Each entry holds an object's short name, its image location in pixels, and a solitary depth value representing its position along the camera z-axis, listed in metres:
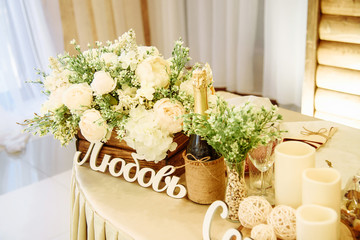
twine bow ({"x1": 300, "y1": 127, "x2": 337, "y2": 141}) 1.36
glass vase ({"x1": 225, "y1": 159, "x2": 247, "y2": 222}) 0.93
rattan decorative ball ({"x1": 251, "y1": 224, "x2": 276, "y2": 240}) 0.79
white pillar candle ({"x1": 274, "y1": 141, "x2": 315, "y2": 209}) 0.82
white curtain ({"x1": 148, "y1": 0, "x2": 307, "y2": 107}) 3.28
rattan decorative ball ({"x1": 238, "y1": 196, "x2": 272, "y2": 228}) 0.85
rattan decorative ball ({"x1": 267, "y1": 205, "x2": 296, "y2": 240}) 0.79
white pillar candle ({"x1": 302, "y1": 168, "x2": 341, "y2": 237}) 0.72
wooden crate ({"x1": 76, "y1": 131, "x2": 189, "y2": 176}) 1.17
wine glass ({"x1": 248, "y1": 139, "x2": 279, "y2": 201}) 0.97
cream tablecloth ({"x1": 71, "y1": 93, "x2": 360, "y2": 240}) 0.97
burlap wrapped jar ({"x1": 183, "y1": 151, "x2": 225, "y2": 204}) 1.00
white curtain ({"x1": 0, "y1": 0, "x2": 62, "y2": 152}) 3.56
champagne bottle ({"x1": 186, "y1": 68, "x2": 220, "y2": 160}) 0.89
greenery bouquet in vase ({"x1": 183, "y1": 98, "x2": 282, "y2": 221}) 0.85
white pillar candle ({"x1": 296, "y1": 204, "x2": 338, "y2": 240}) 0.67
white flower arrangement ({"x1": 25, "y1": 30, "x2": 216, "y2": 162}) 1.08
